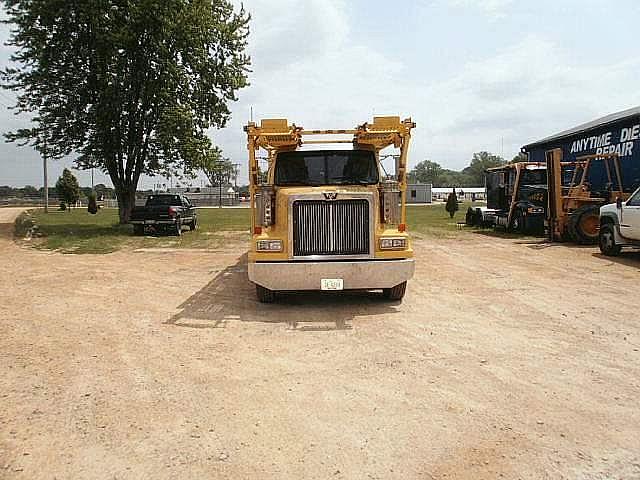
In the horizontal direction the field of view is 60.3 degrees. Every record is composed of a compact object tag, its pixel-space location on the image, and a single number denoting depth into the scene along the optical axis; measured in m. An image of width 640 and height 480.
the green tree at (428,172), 162.12
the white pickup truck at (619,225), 13.02
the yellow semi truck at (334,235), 7.88
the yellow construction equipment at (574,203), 17.36
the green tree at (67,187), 57.41
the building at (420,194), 90.62
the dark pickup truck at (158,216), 23.30
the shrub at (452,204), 35.69
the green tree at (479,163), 145.91
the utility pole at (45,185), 56.06
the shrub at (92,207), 48.88
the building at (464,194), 102.34
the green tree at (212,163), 27.98
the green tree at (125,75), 24.73
